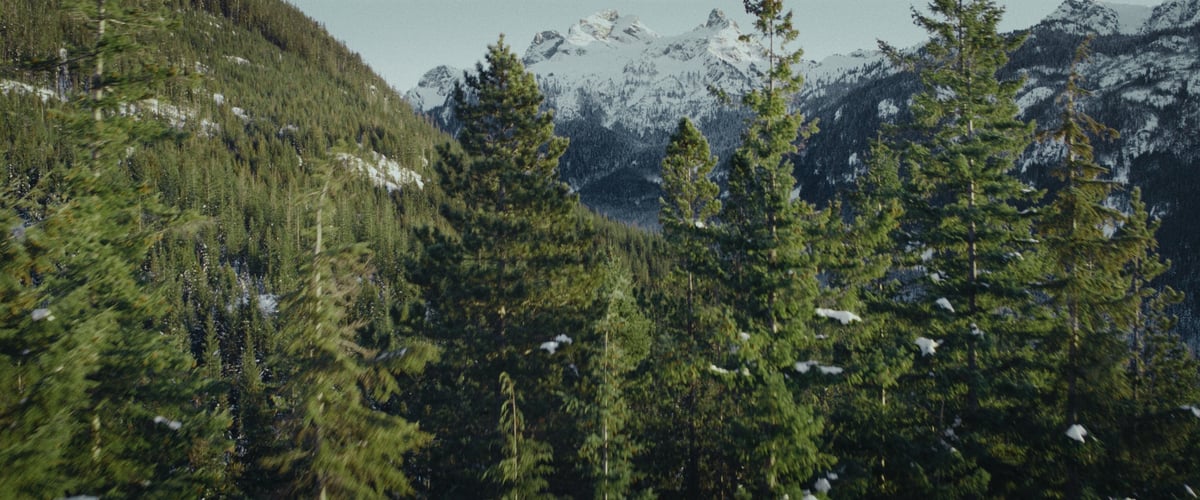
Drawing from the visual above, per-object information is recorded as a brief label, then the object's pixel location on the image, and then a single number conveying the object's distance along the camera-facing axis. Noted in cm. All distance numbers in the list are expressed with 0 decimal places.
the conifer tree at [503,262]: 1670
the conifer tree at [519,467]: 1088
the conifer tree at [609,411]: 1231
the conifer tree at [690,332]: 1798
